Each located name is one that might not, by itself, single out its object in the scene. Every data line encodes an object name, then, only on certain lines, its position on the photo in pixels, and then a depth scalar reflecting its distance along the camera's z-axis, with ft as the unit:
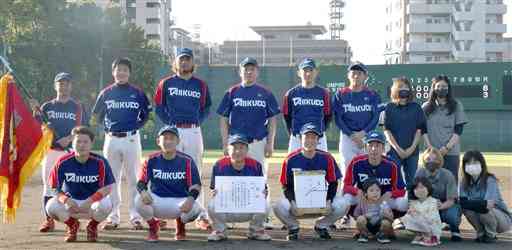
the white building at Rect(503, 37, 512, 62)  289.12
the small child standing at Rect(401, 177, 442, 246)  25.94
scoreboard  102.37
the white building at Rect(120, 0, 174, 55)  307.99
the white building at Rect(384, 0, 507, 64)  272.72
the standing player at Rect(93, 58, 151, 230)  29.68
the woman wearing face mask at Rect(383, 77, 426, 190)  30.22
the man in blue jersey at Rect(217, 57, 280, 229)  29.81
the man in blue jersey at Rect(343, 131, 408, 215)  27.25
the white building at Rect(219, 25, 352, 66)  361.30
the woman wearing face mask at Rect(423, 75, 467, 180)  30.76
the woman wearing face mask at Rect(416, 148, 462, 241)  26.99
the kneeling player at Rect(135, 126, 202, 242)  26.48
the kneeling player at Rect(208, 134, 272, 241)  26.63
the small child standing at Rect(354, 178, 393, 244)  26.22
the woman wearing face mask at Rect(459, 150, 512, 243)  26.68
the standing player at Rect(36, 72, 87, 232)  30.07
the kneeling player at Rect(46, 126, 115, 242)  26.25
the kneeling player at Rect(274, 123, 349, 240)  26.84
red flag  28.07
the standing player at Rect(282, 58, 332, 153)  30.07
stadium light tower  409.90
